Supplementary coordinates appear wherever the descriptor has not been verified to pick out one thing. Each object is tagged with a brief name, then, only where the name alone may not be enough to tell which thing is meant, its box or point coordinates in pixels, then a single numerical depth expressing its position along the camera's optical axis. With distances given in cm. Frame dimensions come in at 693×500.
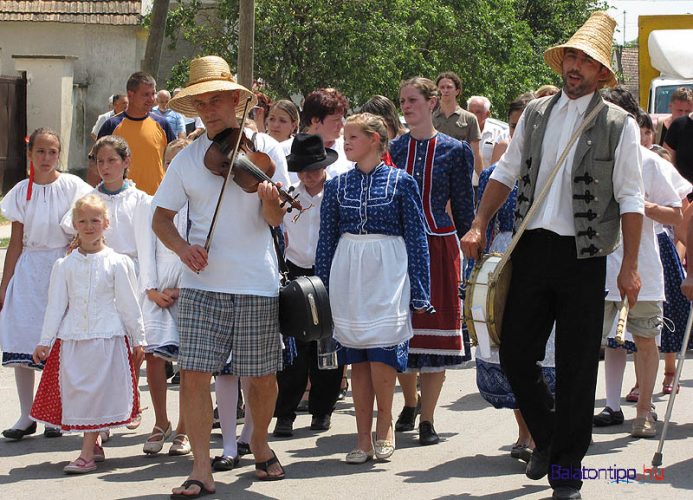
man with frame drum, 945
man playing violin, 1006
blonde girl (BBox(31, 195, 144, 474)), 1121
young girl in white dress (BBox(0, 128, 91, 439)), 1235
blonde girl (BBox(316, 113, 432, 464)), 1114
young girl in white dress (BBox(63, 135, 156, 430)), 1214
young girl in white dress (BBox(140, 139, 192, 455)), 1158
